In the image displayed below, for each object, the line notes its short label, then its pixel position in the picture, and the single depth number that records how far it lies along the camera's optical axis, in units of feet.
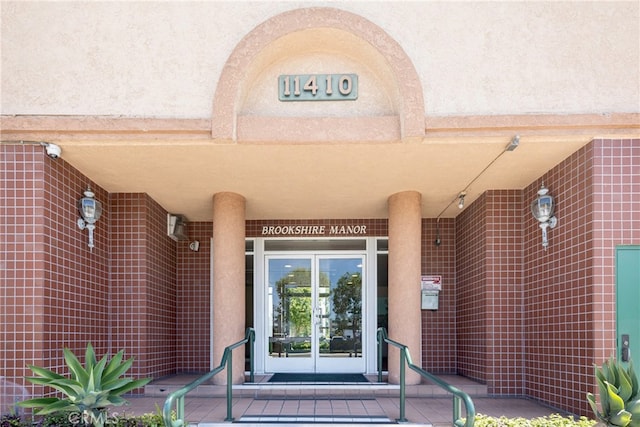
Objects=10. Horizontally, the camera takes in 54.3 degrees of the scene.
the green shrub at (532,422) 19.33
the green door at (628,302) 21.34
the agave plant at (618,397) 16.60
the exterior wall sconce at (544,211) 25.30
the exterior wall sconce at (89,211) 25.77
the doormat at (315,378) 30.40
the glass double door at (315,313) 35.63
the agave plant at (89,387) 17.43
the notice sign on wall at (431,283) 35.99
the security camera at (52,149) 22.40
